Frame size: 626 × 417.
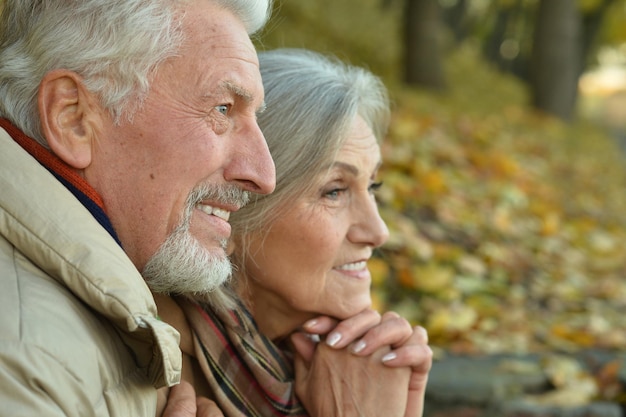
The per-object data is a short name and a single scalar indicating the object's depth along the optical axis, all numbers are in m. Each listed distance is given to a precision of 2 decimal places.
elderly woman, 2.68
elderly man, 1.74
